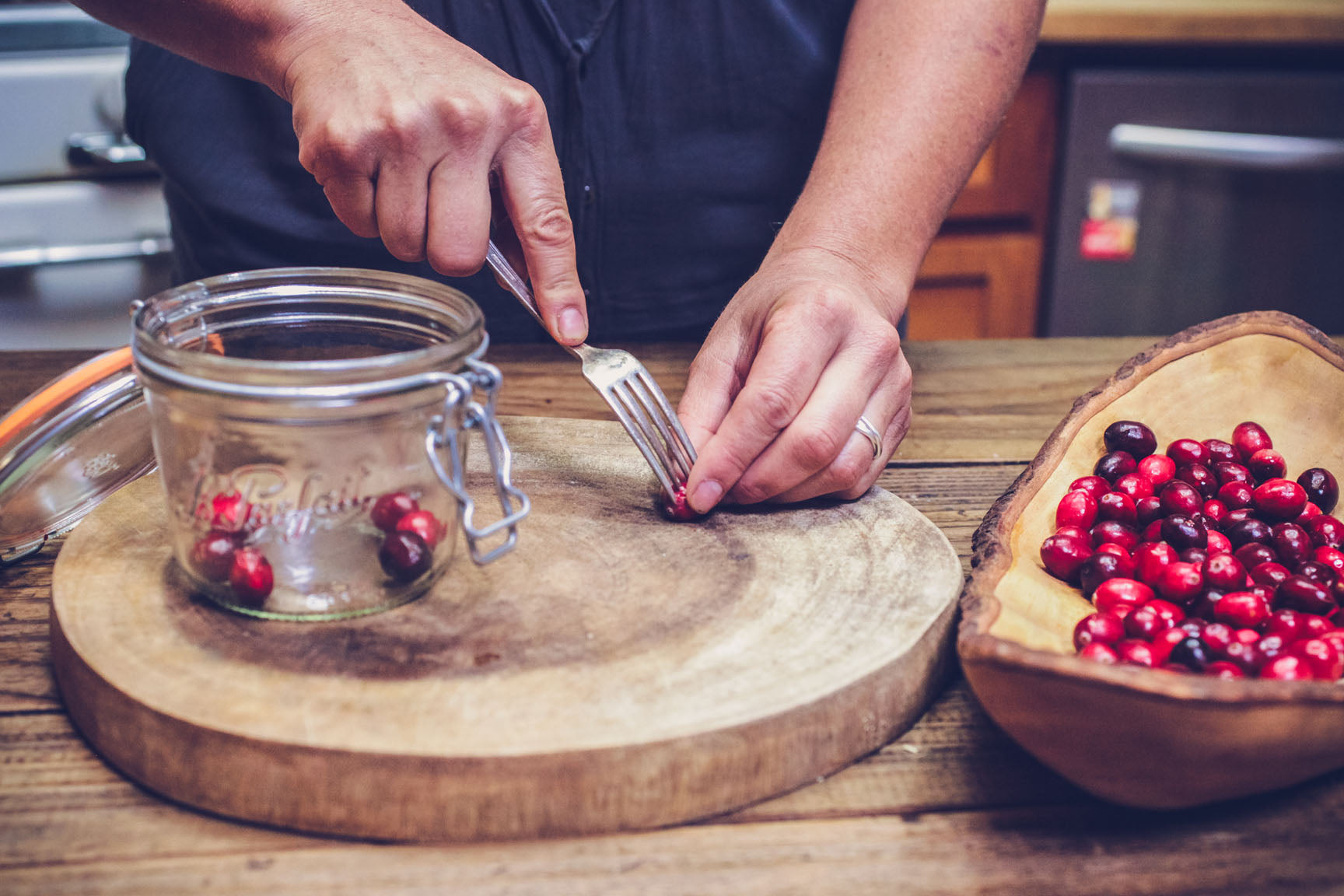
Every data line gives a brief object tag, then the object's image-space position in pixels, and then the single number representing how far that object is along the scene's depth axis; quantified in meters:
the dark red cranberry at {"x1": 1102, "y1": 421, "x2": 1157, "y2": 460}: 0.87
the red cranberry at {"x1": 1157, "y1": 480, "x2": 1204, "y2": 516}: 0.82
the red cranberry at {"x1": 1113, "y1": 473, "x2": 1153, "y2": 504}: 0.83
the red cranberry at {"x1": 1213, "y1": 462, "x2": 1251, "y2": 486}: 0.87
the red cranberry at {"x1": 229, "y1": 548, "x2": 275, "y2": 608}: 0.66
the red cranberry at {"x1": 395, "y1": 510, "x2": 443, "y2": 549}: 0.69
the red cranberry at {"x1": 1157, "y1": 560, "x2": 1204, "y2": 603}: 0.71
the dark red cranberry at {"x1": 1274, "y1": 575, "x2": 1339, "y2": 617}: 0.70
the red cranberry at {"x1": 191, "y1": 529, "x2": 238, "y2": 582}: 0.67
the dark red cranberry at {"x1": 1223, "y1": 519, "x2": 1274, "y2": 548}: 0.78
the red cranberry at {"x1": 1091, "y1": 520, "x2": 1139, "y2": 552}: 0.78
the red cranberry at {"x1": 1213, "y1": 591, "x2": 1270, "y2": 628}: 0.68
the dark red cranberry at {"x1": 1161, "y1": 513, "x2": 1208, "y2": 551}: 0.77
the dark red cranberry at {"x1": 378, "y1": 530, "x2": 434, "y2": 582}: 0.68
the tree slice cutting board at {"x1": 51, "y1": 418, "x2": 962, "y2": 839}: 0.57
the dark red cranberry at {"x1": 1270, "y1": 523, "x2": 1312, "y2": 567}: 0.76
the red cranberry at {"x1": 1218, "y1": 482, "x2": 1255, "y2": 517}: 0.84
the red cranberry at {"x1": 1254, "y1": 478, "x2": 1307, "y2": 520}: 0.82
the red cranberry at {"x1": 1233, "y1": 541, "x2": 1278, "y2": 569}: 0.76
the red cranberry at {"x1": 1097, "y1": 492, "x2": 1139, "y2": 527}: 0.81
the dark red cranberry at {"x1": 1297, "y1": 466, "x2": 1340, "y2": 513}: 0.85
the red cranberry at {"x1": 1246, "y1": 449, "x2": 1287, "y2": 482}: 0.88
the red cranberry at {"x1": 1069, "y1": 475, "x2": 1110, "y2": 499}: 0.83
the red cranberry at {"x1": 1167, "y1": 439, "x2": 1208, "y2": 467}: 0.89
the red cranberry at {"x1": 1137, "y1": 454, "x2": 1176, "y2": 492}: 0.86
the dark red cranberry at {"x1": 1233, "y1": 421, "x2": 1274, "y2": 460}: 0.90
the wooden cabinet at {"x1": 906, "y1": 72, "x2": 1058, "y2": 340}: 2.18
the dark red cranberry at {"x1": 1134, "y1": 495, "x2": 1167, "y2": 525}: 0.82
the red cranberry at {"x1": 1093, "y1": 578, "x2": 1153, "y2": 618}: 0.70
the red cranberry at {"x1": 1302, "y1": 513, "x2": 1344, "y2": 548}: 0.79
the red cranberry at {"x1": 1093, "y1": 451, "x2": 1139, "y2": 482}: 0.85
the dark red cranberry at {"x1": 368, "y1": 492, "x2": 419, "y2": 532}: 0.69
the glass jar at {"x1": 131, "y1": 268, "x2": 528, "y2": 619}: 0.64
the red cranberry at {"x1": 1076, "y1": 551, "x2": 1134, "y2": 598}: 0.72
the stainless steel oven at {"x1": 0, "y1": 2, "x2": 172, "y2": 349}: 1.91
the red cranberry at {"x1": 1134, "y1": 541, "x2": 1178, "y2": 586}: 0.73
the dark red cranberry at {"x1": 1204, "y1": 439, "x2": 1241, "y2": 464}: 0.89
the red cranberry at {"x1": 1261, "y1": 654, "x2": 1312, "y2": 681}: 0.60
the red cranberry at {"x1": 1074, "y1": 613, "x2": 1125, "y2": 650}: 0.66
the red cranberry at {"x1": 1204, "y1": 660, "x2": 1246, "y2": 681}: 0.61
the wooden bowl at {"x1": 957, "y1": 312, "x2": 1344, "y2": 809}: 0.53
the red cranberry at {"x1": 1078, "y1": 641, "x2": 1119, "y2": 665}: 0.62
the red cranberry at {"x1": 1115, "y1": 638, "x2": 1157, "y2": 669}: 0.63
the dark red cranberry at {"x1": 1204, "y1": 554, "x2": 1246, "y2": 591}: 0.72
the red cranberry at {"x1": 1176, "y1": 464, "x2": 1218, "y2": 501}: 0.86
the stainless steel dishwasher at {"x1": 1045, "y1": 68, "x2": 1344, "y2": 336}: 2.16
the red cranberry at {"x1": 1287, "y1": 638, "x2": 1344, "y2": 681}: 0.61
